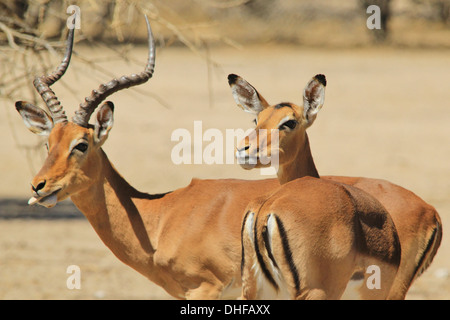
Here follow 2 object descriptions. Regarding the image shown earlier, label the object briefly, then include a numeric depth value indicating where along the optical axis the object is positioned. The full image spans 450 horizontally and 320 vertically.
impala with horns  11.58
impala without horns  11.15
